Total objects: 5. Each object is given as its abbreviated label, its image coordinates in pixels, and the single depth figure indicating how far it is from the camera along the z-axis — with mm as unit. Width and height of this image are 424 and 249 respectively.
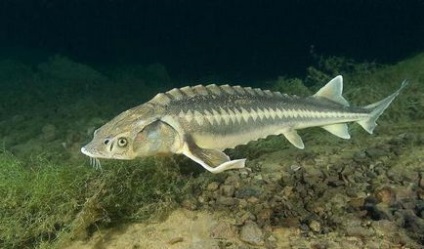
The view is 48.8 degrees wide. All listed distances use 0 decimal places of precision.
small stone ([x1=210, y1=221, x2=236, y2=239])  4105
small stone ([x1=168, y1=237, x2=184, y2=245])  4059
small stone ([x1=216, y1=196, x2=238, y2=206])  4590
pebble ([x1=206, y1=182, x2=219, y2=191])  4879
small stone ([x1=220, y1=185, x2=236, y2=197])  4773
